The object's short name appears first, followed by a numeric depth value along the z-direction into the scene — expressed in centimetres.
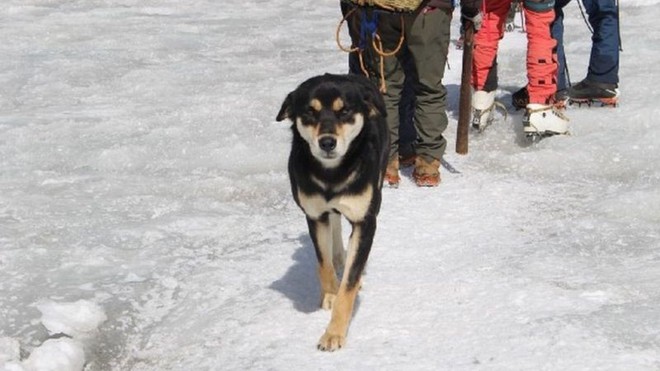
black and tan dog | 720
